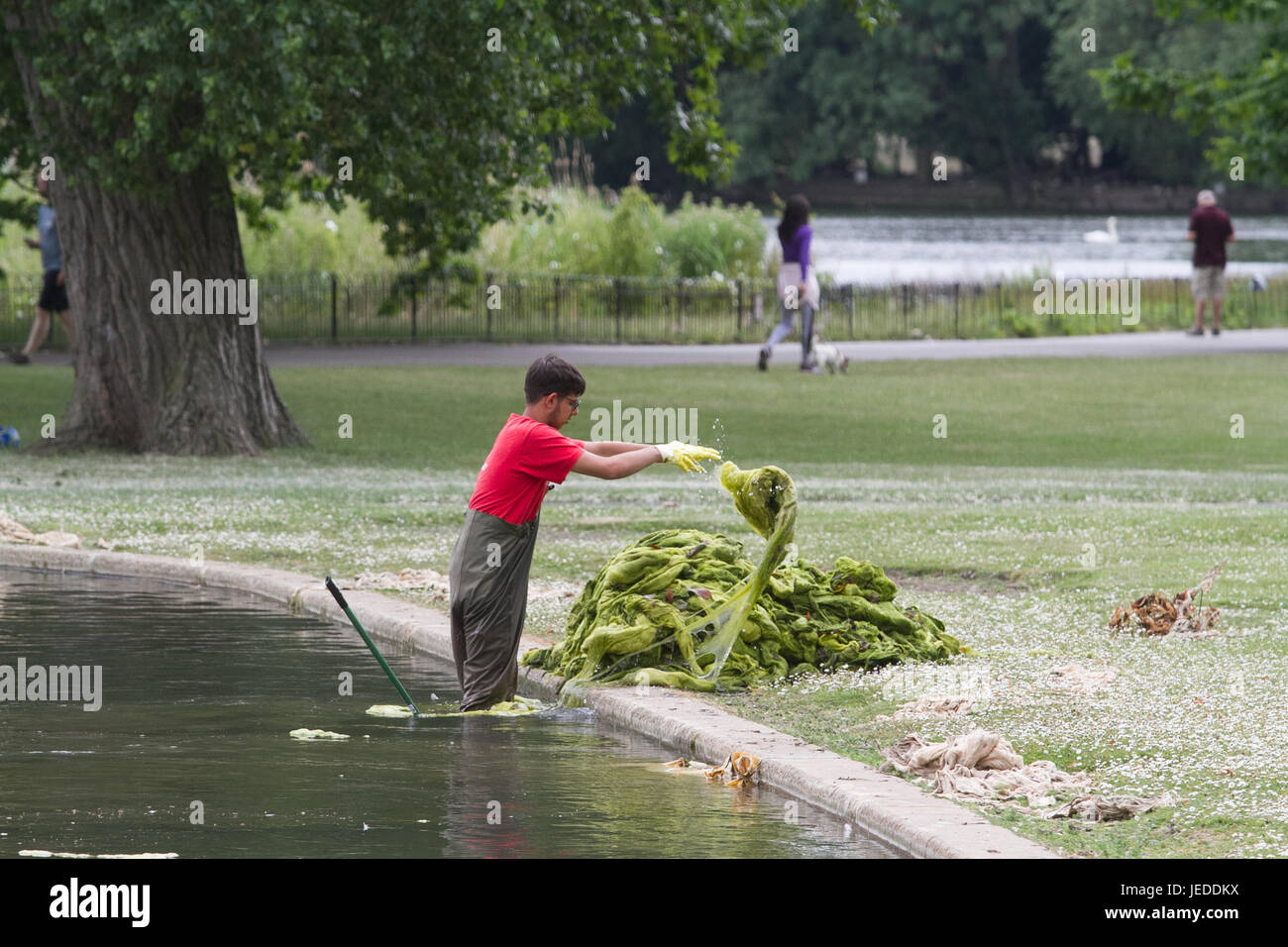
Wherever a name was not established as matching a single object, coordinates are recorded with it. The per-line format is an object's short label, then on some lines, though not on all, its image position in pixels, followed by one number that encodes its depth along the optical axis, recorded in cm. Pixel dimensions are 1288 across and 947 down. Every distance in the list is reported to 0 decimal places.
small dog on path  2602
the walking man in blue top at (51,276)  2353
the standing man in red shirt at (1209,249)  2997
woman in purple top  2525
